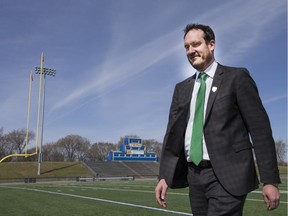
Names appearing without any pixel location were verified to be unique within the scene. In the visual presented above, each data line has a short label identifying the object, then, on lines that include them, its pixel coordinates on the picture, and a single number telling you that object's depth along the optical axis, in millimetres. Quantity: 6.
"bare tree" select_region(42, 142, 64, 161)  101438
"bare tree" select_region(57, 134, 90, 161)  101812
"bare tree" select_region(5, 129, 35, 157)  80688
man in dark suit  2330
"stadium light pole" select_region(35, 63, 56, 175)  48106
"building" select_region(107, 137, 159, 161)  67750
